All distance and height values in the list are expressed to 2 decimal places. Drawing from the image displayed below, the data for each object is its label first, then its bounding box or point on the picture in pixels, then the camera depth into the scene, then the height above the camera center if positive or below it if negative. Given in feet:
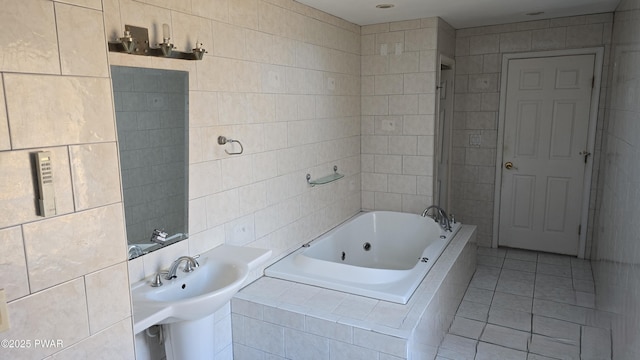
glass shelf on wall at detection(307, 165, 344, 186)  11.31 -1.77
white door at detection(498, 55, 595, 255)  13.93 -1.31
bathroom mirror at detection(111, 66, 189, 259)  6.44 -0.58
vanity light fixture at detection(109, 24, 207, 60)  6.04 +1.05
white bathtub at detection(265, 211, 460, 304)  8.85 -3.50
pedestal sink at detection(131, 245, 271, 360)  5.94 -2.69
